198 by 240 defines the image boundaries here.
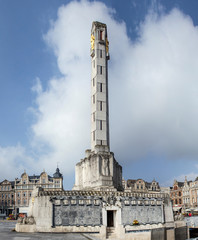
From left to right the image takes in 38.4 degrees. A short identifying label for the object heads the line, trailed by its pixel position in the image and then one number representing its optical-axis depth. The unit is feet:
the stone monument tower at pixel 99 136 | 136.36
